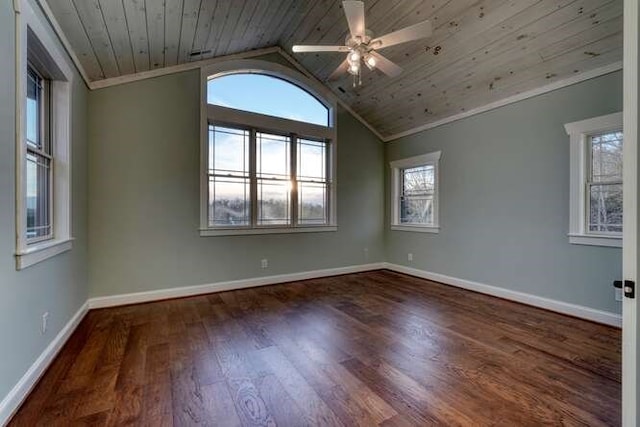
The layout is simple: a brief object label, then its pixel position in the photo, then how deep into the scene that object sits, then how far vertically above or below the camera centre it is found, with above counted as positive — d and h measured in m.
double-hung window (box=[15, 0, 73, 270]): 1.83 +0.55
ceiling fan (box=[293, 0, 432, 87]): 2.32 +1.46
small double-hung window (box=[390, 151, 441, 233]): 4.91 +0.35
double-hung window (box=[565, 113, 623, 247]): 3.04 +0.34
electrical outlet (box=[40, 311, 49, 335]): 2.16 -0.81
